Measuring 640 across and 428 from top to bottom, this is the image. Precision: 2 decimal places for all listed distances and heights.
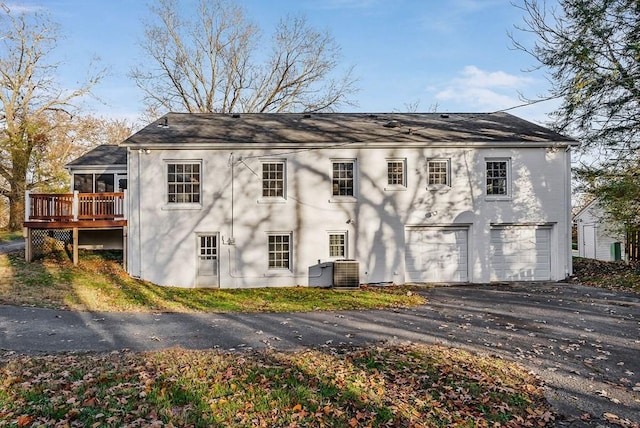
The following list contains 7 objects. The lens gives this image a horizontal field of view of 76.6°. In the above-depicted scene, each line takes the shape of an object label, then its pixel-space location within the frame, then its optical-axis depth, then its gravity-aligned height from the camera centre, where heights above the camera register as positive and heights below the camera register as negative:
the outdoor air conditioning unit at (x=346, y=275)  14.16 -1.90
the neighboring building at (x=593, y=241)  24.09 -1.55
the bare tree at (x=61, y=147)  27.95 +5.90
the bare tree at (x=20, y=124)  26.28 +6.69
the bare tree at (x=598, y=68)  14.30 +5.51
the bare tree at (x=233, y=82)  29.92 +10.46
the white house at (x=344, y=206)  14.57 +0.54
